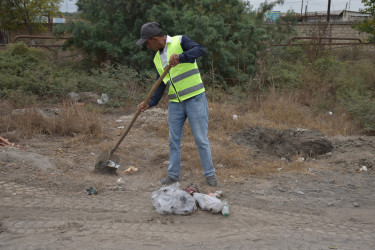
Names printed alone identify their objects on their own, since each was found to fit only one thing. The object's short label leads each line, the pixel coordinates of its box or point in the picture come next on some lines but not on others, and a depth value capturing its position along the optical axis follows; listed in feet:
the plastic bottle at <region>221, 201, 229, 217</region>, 11.57
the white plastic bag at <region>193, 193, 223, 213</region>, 11.71
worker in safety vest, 12.64
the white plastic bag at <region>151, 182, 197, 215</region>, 11.66
